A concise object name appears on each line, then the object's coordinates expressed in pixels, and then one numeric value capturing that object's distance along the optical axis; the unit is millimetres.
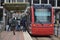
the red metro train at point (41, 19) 16263
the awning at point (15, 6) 23389
